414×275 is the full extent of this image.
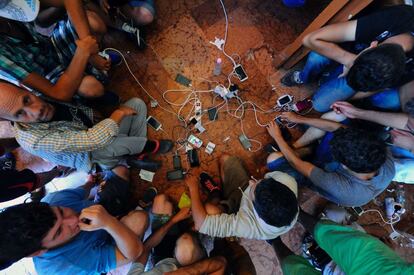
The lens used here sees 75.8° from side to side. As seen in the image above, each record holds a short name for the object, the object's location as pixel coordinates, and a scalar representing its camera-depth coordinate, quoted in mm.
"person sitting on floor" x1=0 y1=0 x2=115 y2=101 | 1386
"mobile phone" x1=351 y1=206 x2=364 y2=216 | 2223
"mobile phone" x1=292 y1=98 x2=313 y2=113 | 2215
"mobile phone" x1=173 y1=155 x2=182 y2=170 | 2150
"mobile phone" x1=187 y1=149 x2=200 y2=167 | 2137
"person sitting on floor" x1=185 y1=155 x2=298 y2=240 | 1422
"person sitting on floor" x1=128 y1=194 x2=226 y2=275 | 1637
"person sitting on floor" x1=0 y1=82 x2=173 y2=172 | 1354
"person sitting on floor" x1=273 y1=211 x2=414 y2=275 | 1144
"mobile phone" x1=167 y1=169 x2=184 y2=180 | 2135
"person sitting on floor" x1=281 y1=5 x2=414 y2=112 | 1439
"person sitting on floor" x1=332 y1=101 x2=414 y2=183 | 1606
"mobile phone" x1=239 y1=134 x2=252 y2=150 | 2209
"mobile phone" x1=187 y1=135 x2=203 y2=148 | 2168
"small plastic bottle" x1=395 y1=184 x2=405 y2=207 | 2250
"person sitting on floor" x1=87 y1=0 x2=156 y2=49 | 2045
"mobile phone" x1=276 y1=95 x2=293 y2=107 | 2230
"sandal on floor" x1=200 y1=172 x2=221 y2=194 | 2066
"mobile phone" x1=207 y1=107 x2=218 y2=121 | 2215
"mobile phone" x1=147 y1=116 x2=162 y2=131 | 2178
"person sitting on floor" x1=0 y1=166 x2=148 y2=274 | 1159
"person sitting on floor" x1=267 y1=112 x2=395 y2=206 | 1418
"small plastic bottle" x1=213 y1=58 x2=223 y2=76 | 2145
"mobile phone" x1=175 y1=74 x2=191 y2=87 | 2248
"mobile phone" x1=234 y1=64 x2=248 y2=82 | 2250
